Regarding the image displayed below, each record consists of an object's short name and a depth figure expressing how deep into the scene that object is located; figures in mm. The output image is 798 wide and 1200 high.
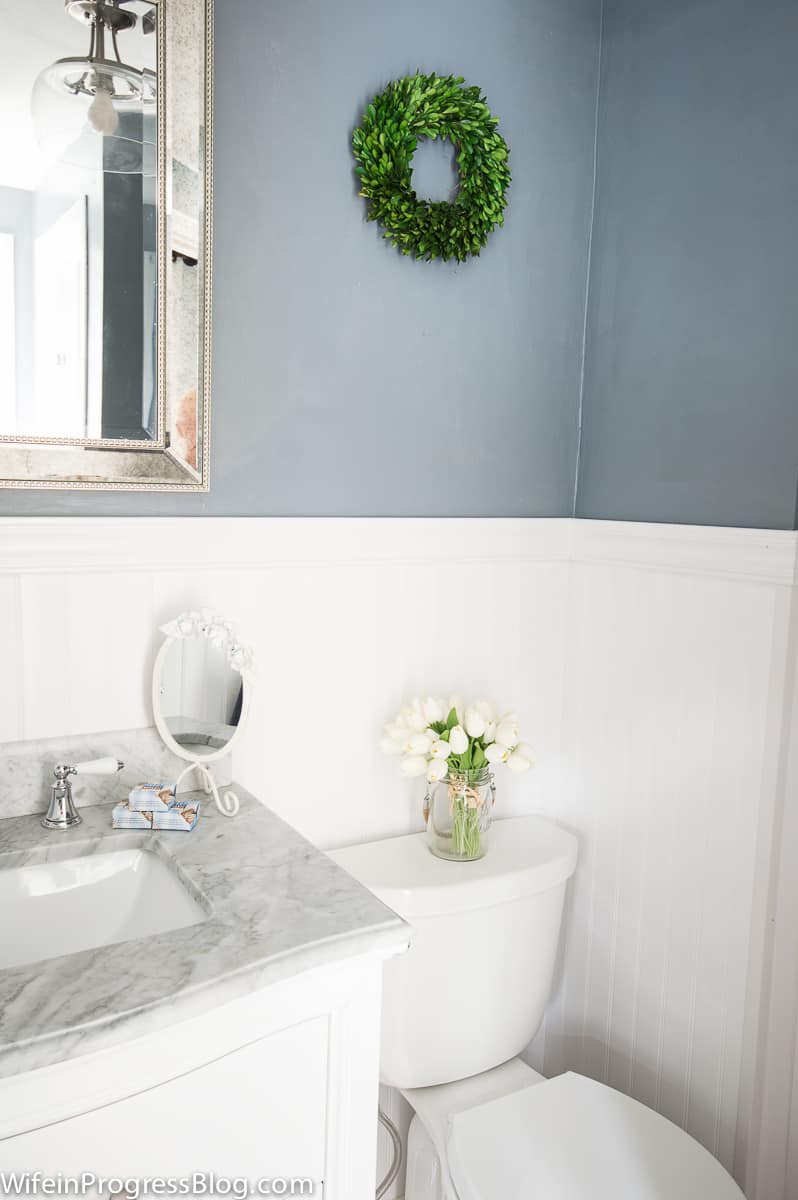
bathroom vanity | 810
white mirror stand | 1317
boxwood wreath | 1465
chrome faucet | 1213
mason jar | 1521
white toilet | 1259
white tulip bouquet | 1495
